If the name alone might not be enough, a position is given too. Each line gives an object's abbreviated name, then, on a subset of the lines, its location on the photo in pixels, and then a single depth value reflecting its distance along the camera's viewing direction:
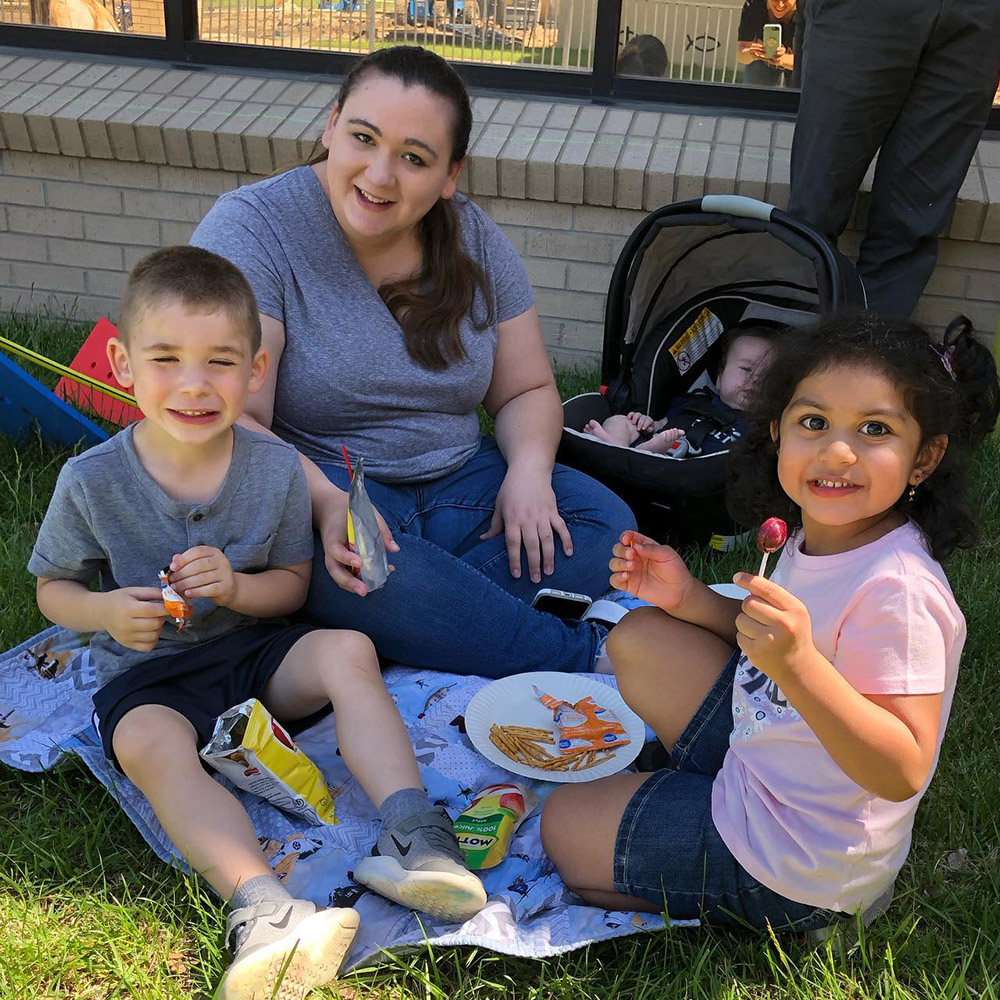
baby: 3.66
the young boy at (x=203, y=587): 2.14
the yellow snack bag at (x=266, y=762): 2.18
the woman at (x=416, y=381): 2.74
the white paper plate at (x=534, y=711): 2.42
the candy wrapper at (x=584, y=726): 2.51
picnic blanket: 2.05
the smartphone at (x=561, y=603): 3.00
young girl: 1.73
